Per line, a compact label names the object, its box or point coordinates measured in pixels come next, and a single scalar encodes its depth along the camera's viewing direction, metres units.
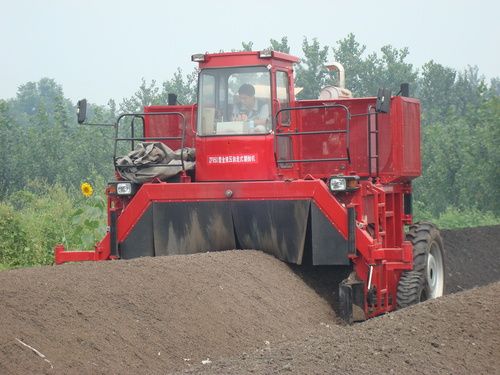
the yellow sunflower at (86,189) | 18.70
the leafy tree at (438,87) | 65.12
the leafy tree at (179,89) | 58.16
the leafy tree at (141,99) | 61.75
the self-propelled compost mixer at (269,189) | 13.01
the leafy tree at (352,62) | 57.69
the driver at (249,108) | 13.66
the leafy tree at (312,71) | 50.75
